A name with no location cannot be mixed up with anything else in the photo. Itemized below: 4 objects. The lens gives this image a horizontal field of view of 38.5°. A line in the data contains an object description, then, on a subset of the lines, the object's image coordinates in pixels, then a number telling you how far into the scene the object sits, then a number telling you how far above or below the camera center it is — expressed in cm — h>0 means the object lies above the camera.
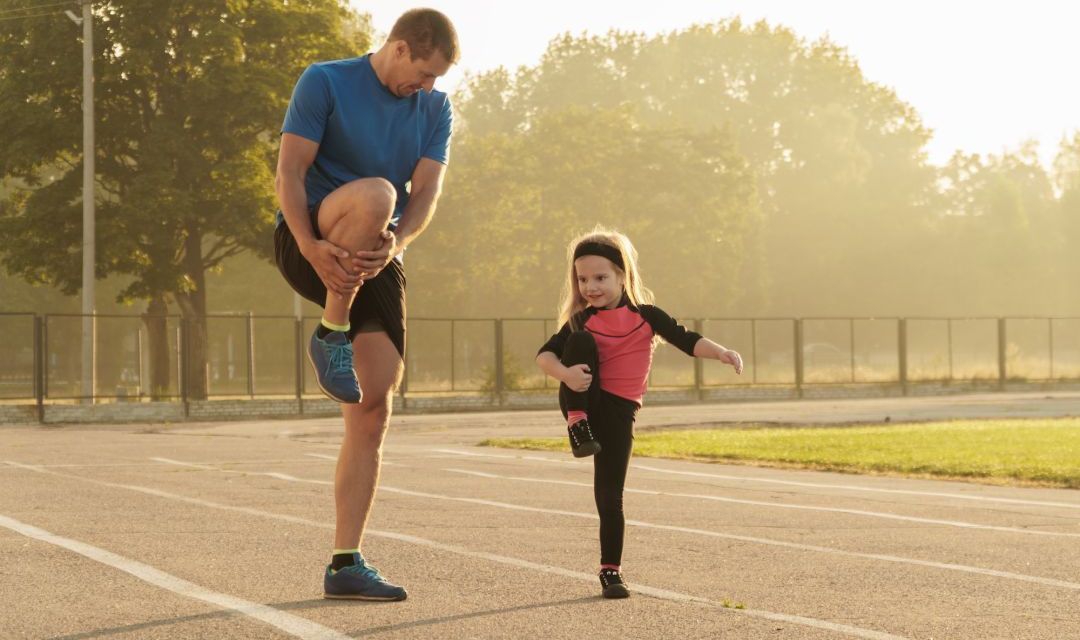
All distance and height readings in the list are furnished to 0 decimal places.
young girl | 616 +2
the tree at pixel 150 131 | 3522 +546
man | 533 +53
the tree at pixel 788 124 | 8619 +1360
